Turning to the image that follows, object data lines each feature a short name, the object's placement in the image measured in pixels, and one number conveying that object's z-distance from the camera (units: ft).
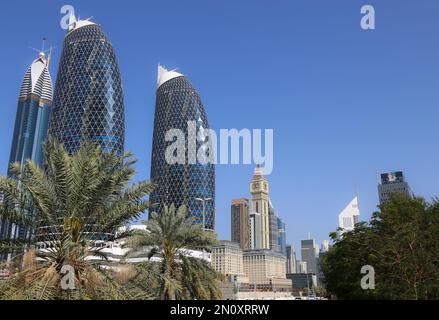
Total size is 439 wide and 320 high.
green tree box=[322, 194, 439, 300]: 77.56
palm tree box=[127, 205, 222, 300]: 82.43
